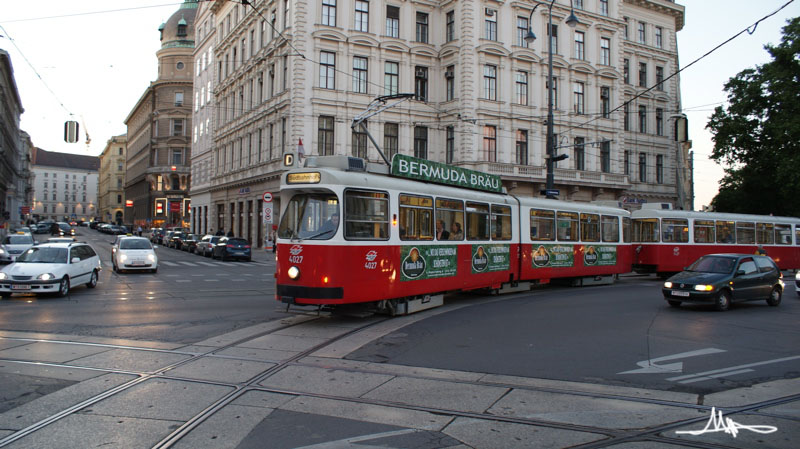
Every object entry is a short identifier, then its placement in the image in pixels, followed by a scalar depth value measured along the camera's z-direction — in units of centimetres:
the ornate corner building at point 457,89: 3631
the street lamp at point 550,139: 2344
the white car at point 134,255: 2347
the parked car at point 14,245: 2867
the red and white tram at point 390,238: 1066
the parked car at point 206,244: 3691
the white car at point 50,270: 1461
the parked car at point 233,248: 3416
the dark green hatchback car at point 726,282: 1359
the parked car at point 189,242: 4265
